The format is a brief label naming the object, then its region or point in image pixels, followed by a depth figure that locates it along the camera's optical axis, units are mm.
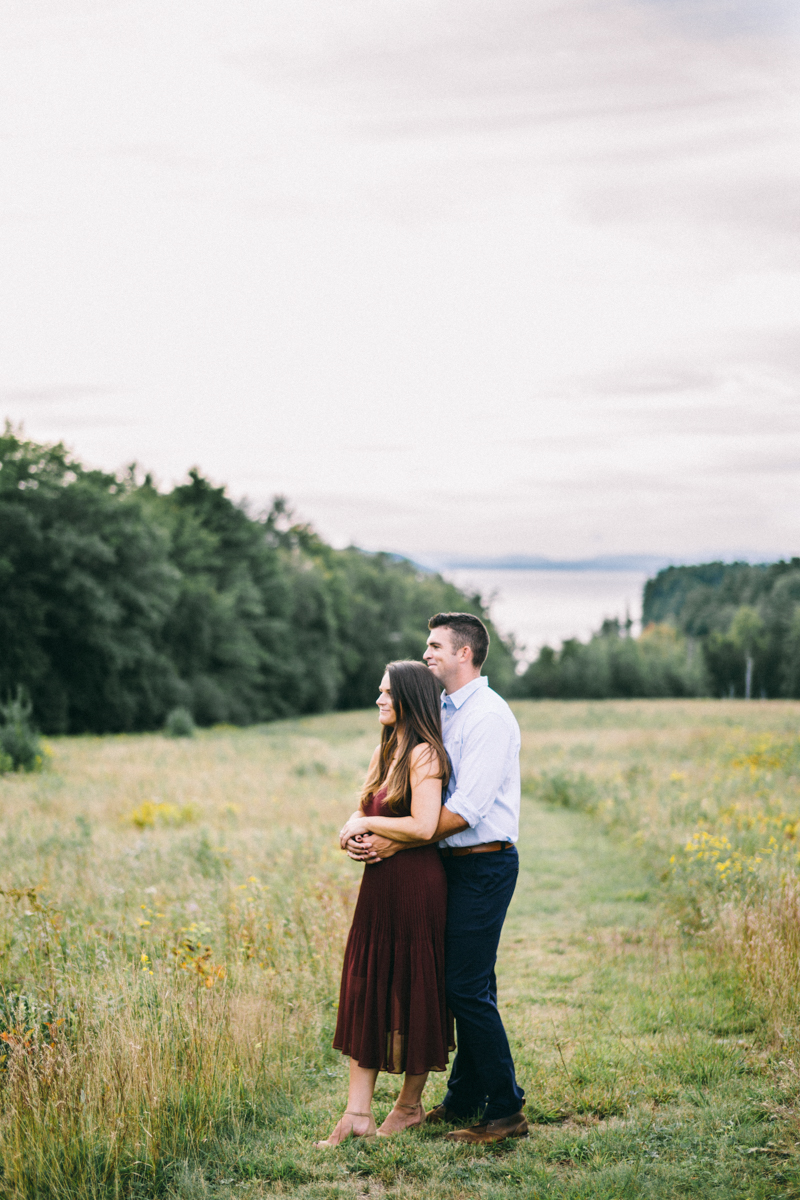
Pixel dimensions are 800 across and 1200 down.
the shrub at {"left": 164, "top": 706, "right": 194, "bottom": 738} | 32125
